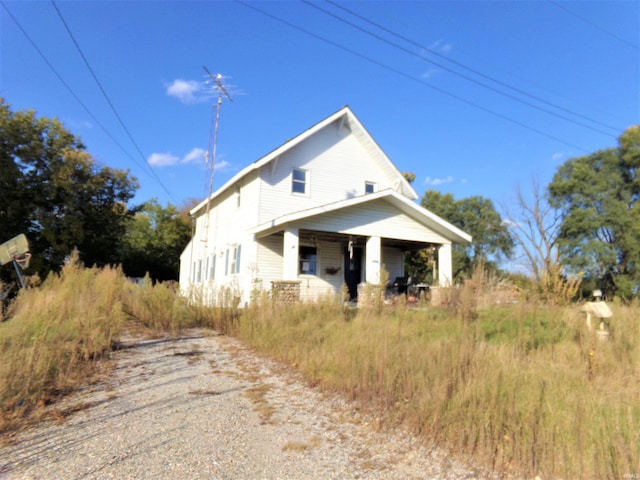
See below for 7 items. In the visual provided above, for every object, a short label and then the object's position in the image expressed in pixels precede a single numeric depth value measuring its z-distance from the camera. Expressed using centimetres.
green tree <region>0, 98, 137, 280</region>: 2145
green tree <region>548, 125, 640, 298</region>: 2436
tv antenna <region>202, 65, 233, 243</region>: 1705
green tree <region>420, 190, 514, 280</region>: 3385
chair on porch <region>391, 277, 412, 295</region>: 1595
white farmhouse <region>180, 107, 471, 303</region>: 1374
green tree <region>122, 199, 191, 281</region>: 3203
